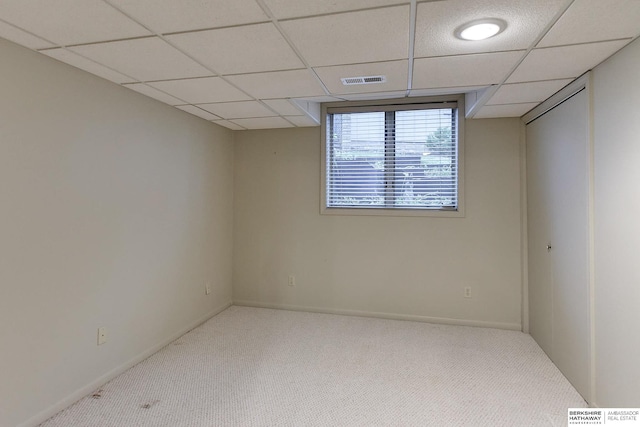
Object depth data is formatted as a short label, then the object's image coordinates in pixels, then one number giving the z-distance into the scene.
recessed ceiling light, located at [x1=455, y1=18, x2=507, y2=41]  1.55
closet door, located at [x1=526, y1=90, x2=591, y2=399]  2.24
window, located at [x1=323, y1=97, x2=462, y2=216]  3.66
